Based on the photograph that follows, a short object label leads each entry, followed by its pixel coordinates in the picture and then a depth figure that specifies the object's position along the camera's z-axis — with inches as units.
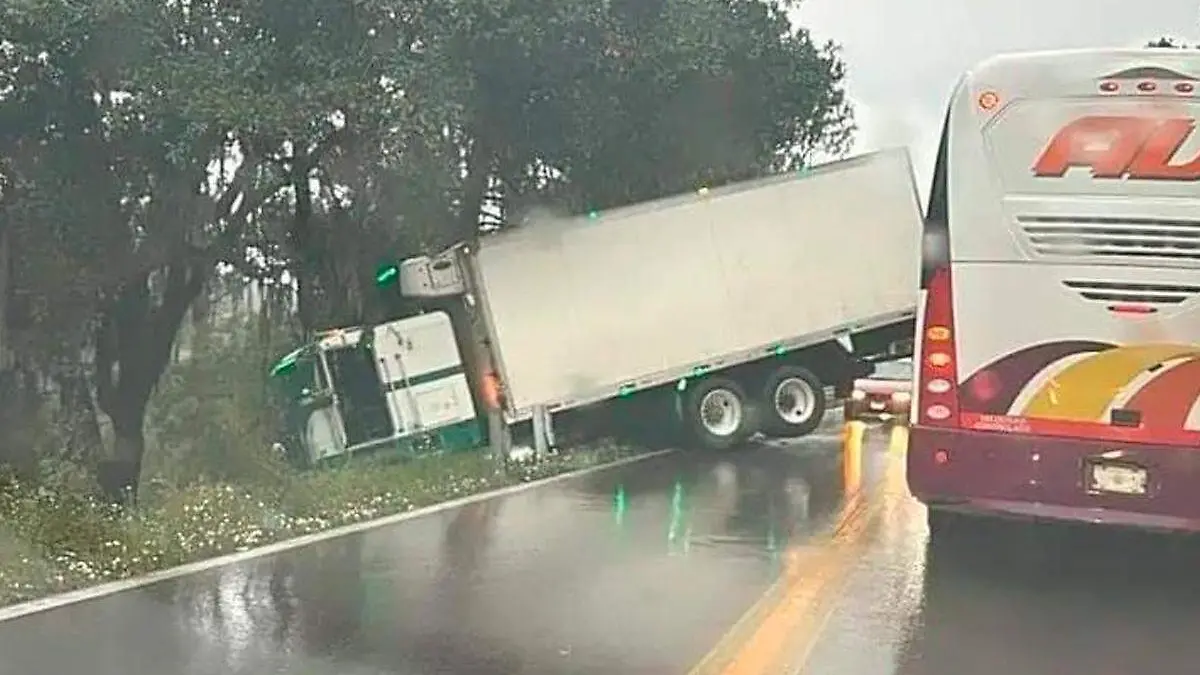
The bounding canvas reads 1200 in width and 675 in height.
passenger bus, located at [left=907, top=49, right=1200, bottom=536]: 369.4
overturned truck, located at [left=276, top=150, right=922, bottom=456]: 750.5
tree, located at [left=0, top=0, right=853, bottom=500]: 611.5
